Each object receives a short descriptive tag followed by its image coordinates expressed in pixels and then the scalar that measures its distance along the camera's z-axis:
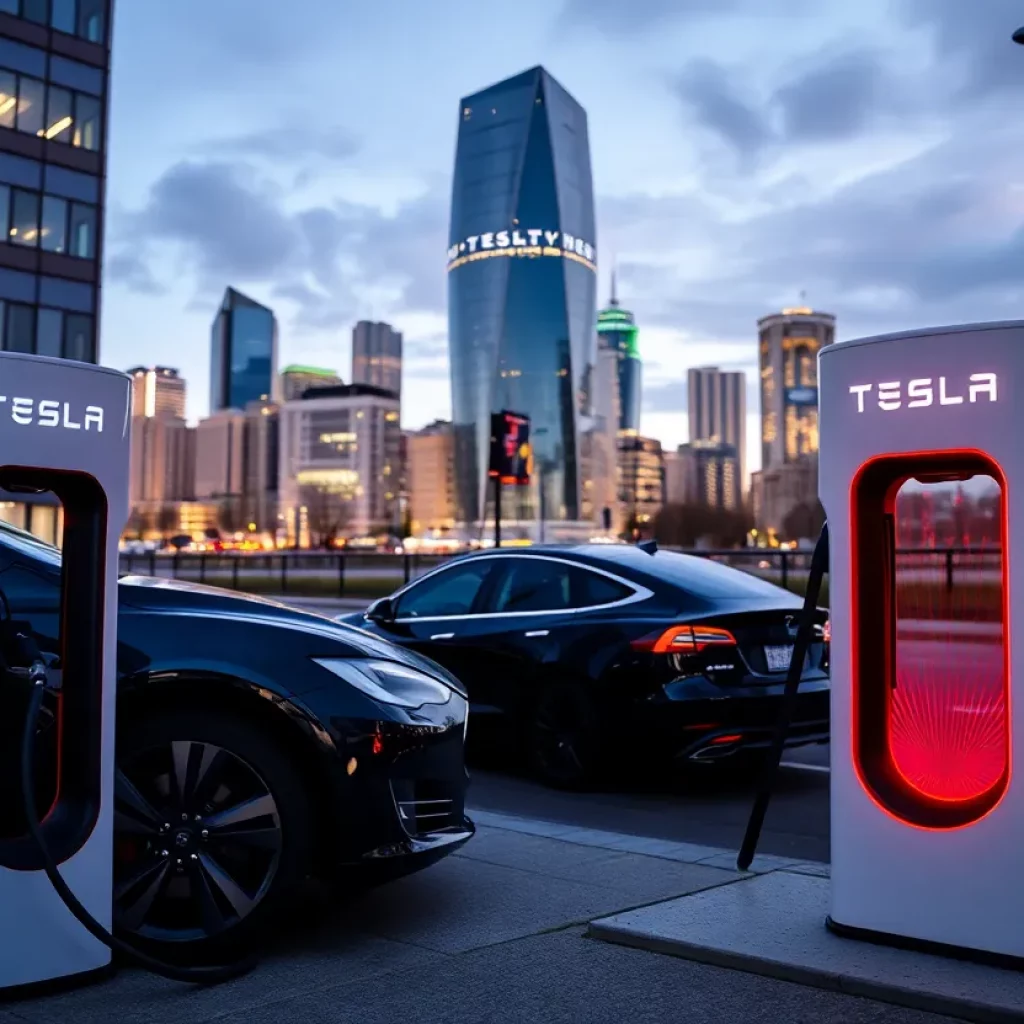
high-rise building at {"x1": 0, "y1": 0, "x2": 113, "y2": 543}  50.06
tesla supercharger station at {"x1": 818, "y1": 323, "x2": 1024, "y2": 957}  4.09
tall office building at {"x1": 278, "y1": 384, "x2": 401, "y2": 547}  176.50
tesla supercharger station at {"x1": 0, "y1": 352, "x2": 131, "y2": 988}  3.92
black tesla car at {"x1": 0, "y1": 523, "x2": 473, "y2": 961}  4.37
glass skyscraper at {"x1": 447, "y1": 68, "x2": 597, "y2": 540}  159.50
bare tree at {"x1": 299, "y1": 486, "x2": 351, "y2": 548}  175.12
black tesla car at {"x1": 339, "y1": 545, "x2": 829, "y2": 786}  7.59
